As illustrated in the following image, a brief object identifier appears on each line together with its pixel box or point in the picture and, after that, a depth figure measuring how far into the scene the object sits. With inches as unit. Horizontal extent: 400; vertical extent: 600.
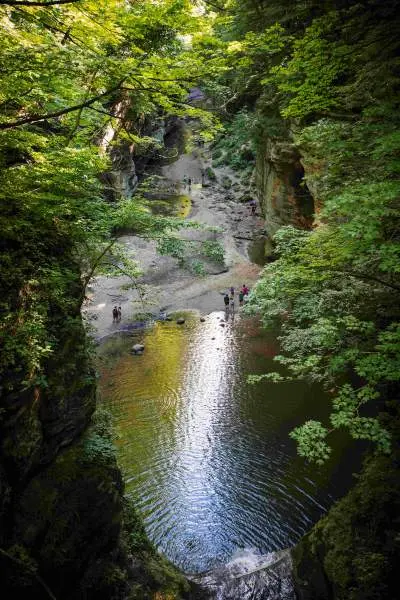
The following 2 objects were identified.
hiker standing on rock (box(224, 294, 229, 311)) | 1109.7
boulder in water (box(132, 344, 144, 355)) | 903.4
